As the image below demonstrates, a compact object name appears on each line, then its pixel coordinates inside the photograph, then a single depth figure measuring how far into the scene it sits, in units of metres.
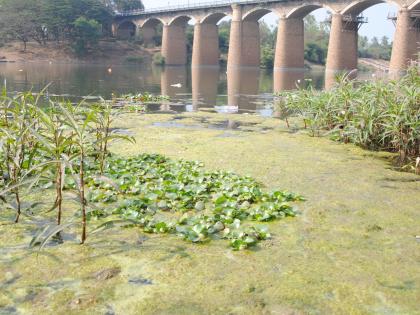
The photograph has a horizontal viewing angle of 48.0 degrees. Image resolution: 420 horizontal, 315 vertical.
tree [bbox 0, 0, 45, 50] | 42.78
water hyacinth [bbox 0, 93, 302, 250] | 2.67
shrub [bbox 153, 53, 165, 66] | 45.53
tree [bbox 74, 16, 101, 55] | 44.12
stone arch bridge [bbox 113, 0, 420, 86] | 26.72
